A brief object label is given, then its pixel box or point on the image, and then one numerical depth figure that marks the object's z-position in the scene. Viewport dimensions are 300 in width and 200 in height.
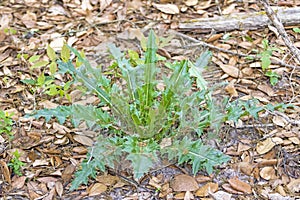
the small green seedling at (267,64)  2.51
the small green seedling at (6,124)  2.26
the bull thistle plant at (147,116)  2.01
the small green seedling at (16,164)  2.14
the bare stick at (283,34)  2.28
